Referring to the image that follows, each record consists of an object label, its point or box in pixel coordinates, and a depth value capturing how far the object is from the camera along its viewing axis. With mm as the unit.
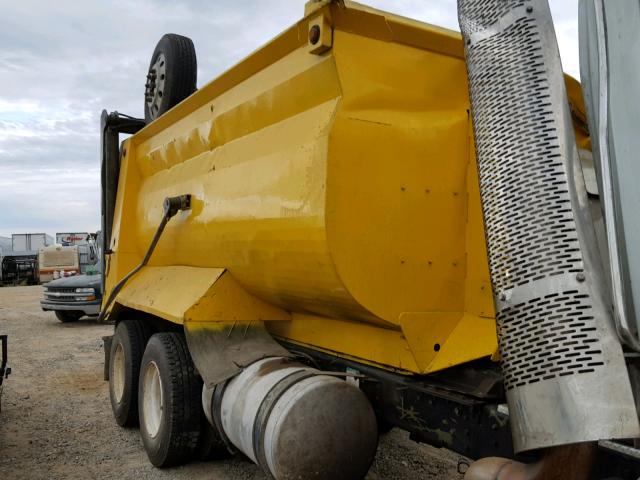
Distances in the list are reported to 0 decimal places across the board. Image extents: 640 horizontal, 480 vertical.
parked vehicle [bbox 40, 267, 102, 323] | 13719
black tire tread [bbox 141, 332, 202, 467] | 4195
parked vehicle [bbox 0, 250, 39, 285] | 31873
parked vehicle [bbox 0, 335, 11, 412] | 5279
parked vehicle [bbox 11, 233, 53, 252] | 37938
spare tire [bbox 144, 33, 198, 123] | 5941
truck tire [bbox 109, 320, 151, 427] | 5340
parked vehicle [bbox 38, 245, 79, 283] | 27703
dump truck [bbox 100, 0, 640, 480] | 1843
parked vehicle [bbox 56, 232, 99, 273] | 25716
